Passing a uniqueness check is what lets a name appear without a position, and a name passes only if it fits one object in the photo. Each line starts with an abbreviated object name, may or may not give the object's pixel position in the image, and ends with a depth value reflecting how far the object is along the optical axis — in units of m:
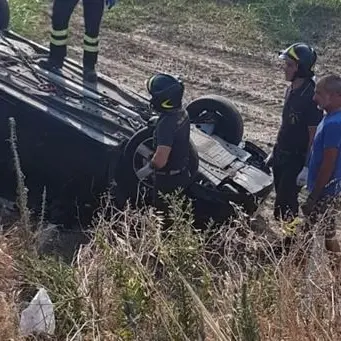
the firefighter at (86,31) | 7.89
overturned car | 6.74
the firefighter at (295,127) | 6.57
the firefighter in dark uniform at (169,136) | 6.45
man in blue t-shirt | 5.91
